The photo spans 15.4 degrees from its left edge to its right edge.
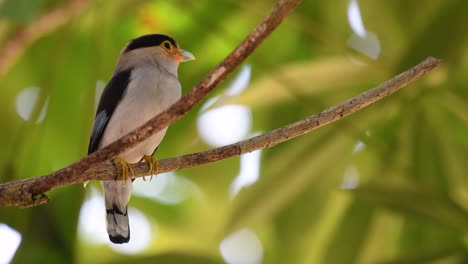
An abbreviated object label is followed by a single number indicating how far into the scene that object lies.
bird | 7.05
